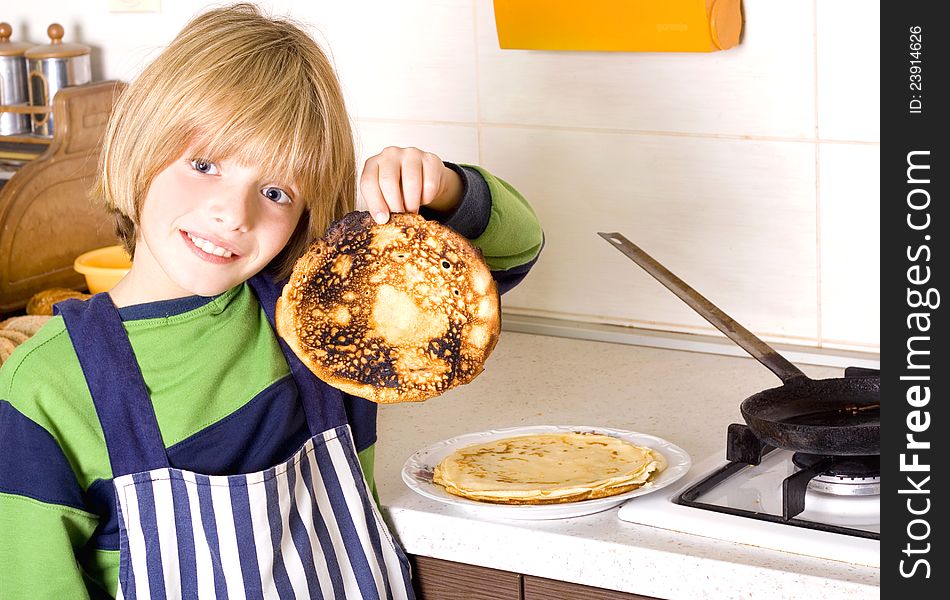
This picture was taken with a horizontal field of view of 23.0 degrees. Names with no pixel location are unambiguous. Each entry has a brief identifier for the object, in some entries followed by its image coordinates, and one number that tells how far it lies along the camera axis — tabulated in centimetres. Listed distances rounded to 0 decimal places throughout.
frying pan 202
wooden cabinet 195
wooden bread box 259
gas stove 188
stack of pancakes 197
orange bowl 253
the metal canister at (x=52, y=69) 271
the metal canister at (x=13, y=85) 275
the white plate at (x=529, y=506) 196
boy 189
